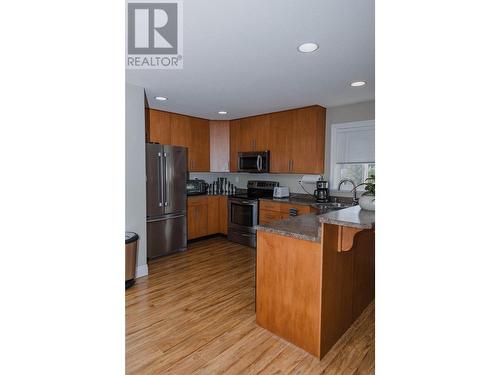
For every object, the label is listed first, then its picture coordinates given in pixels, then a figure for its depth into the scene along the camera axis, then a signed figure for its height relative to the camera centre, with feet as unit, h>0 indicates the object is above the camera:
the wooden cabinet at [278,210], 12.68 -1.68
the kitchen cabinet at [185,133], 13.69 +2.52
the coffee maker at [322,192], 12.99 -0.73
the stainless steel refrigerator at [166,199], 11.95 -1.07
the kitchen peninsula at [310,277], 5.90 -2.52
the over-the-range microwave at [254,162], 14.92 +0.95
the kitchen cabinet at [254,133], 14.95 +2.66
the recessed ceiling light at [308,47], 6.61 +3.44
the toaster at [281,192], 14.58 -0.83
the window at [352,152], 12.23 +1.27
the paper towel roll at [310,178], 13.69 -0.02
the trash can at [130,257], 9.37 -2.98
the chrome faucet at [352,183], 12.48 -0.32
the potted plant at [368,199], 6.11 -0.52
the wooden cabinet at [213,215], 16.01 -2.36
